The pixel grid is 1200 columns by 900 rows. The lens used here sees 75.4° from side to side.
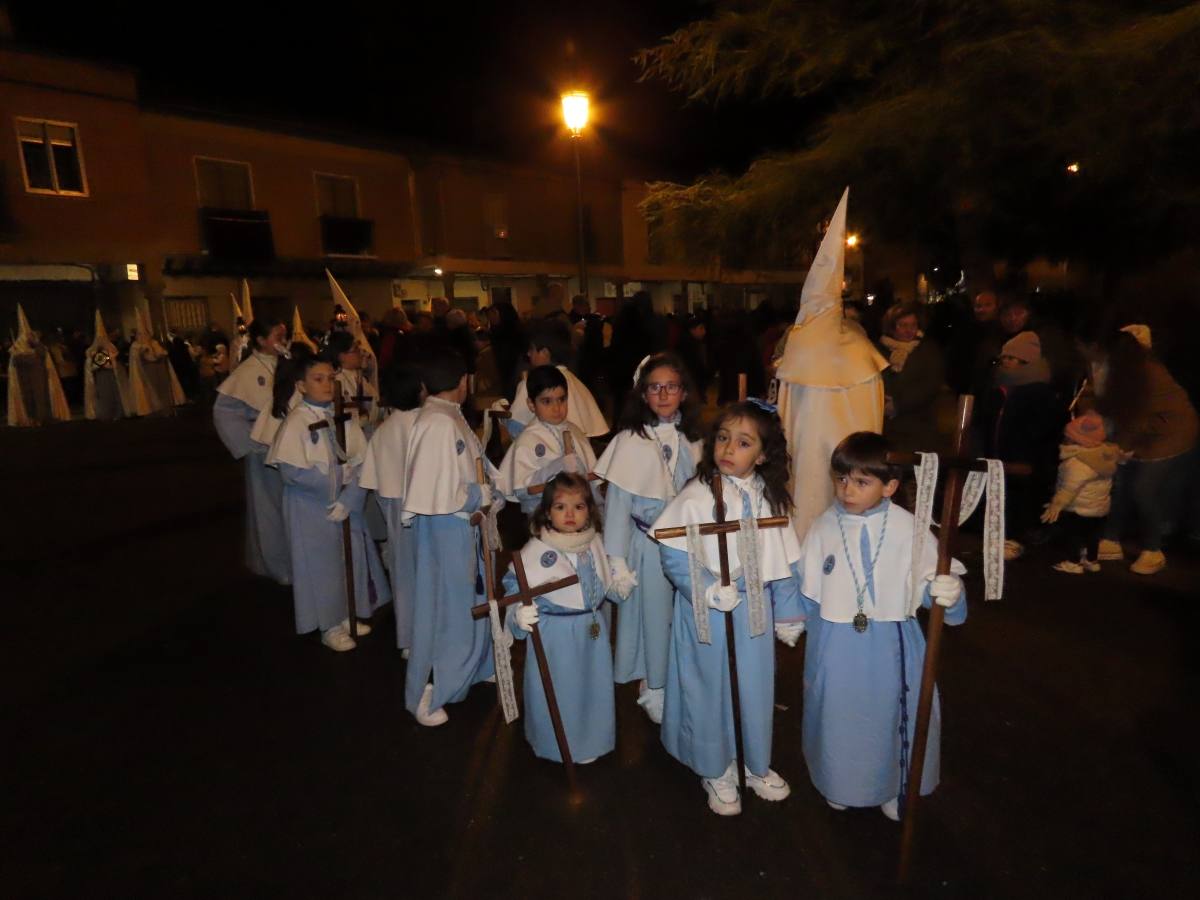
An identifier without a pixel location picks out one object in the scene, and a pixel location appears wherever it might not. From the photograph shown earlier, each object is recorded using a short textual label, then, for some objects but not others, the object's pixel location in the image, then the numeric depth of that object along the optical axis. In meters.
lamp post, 10.62
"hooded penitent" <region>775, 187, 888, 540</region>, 4.18
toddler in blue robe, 3.28
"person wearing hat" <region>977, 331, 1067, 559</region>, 5.44
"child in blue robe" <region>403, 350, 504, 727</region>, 3.56
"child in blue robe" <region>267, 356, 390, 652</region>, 4.38
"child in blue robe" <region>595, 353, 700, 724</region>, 3.56
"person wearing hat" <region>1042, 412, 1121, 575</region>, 5.35
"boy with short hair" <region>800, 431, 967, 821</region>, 2.80
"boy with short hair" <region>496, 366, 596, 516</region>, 4.02
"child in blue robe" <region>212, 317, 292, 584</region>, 5.54
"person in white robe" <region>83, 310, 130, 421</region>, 14.87
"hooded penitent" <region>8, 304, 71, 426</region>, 14.15
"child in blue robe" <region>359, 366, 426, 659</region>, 3.85
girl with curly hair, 3.00
